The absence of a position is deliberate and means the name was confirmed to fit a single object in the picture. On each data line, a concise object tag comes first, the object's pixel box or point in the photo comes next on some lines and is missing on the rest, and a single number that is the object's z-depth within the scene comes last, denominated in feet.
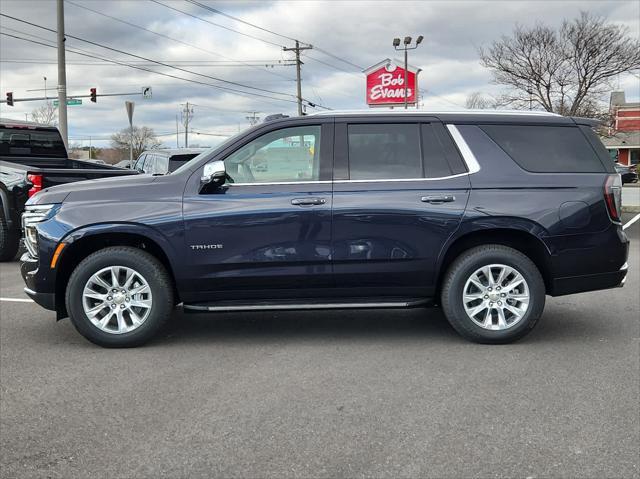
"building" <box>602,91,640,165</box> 199.41
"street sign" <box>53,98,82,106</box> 97.90
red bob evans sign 114.93
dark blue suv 16.53
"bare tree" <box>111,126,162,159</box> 321.65
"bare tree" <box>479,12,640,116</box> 81.05
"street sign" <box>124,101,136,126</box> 67.41
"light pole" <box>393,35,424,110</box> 118.07
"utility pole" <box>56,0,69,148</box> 62.08
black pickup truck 28.66
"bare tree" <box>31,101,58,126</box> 229.45
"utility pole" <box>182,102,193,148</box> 286.05
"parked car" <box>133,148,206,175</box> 37.99
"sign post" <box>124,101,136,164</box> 67.41
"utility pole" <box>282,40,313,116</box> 155.30
